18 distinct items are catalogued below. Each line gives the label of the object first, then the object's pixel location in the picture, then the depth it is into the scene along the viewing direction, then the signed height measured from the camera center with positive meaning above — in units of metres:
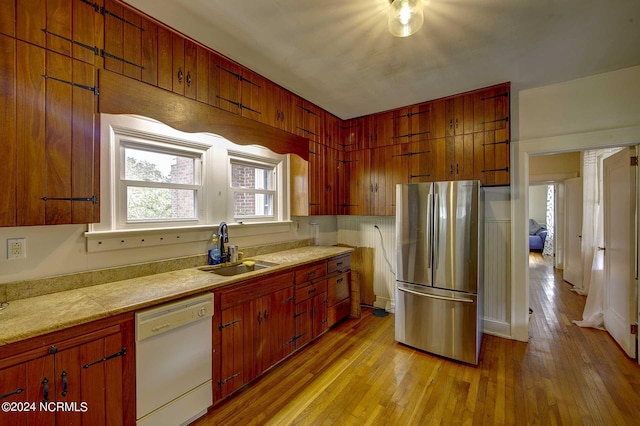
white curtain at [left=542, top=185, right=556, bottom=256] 7.86 -0.34
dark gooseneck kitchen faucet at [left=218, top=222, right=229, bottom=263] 2.51 -0.25
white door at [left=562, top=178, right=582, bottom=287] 4.83 -0.38
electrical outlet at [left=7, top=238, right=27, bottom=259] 1.53 -0.21
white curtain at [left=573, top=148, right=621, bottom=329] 3.26 -0.38
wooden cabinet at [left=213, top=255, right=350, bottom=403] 1.95 -0.97
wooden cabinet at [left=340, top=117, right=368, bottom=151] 3.86 +1.17
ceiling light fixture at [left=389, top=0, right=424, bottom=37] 1.56 +1.20
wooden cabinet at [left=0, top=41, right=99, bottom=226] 1.35 +0.41
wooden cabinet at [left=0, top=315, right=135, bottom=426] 1.15 -0.80
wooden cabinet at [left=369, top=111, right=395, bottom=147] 3.61 +1.17
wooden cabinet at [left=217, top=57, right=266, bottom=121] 2.33 +1.15
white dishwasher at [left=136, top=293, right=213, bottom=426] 1.54 -0.95
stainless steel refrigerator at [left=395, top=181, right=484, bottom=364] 2.53 -0.58
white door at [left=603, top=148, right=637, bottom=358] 2.60 -0.39
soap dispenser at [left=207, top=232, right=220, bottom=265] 2.46 -0.40
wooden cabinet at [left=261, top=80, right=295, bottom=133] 2.74 +1.14
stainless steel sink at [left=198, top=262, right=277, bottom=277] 2.39 -0.54
